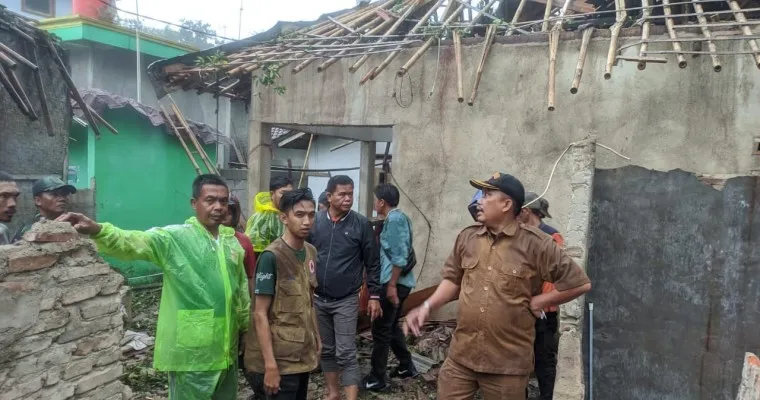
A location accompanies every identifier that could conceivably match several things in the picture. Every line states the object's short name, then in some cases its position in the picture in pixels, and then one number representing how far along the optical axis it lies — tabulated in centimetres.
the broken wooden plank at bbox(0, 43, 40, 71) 472
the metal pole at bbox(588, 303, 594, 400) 414
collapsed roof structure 552
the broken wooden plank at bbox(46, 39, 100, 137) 677
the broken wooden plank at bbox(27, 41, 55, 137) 606
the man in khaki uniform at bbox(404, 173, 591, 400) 311
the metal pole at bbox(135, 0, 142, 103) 1248
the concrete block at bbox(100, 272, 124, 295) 325
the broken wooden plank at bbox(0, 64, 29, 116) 519
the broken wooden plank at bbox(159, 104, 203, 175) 1028
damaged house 404
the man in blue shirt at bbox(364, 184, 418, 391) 508
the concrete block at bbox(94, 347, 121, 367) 323
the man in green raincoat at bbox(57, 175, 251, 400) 313
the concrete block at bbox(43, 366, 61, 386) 292
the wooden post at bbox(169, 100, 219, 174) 998
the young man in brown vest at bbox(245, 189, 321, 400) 326
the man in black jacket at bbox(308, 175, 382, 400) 438
